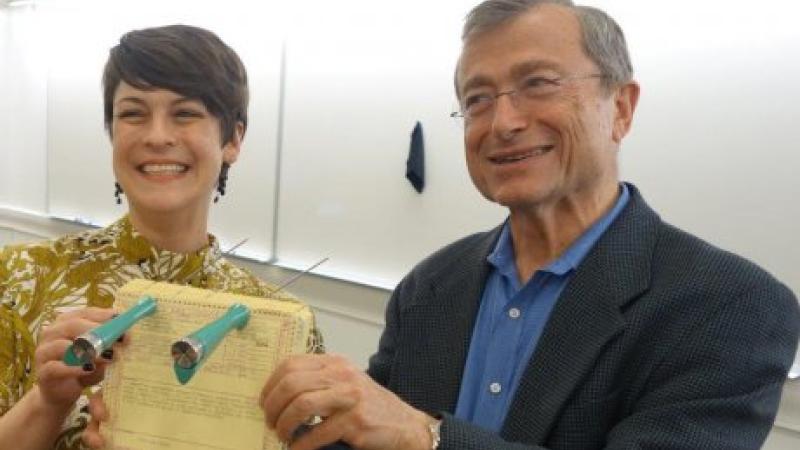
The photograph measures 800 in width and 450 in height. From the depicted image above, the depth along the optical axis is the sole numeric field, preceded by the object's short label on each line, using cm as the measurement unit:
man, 81
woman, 103
